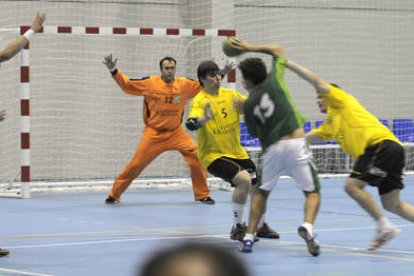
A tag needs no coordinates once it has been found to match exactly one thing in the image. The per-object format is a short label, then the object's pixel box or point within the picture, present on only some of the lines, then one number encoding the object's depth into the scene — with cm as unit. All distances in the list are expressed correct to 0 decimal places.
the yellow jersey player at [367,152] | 1450
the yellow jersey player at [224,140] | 1680
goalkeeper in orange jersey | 2404
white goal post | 2556
